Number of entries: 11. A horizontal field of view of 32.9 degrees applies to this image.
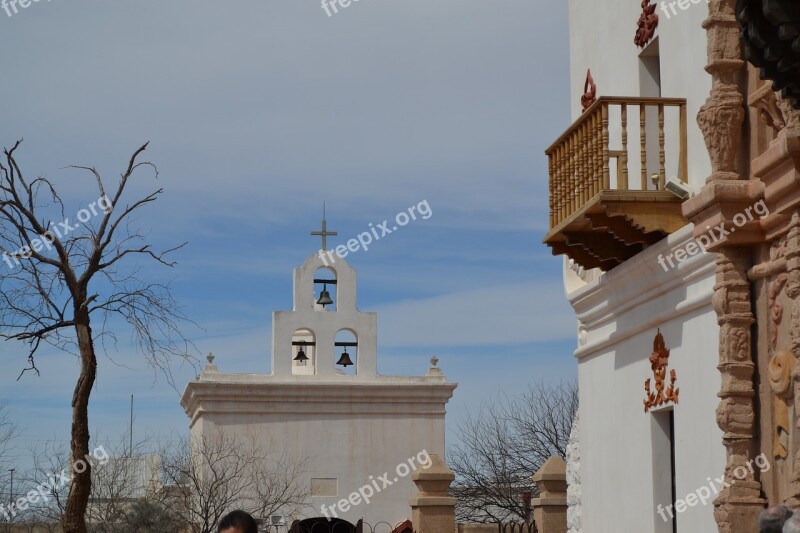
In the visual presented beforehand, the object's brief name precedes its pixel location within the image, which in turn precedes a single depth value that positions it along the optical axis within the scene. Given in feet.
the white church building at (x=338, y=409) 97.50
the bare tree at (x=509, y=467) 121.90
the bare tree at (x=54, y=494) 71.96
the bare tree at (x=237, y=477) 88.53
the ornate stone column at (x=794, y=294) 30.35
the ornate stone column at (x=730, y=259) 33.50
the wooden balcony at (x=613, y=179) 39.68
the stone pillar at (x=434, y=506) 65.51
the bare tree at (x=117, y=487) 78.48
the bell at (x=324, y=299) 100.27
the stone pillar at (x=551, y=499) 61.87
